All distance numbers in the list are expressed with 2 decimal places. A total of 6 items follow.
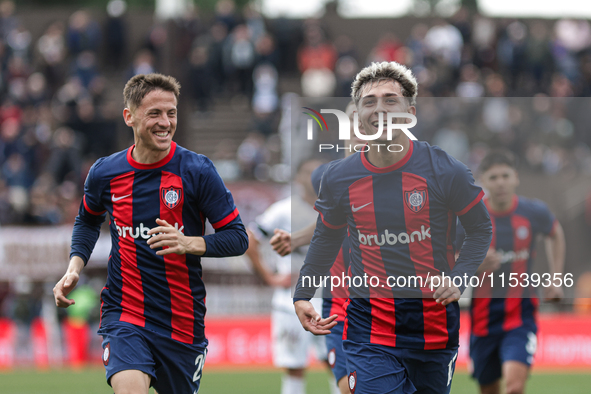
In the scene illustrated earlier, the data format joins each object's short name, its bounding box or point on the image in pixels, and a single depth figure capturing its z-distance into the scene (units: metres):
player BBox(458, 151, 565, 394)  13.77
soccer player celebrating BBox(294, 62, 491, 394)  9.30
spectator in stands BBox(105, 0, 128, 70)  42.37
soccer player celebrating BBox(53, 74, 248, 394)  10.12
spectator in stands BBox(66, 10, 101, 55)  40.34
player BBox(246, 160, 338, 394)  15.62
